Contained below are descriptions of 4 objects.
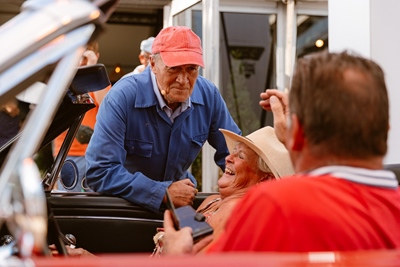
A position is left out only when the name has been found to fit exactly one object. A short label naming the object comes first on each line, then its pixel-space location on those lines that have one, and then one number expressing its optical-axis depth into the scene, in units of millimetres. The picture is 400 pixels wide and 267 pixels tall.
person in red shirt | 1688
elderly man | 3885
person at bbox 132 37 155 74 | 7121
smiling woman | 3361
